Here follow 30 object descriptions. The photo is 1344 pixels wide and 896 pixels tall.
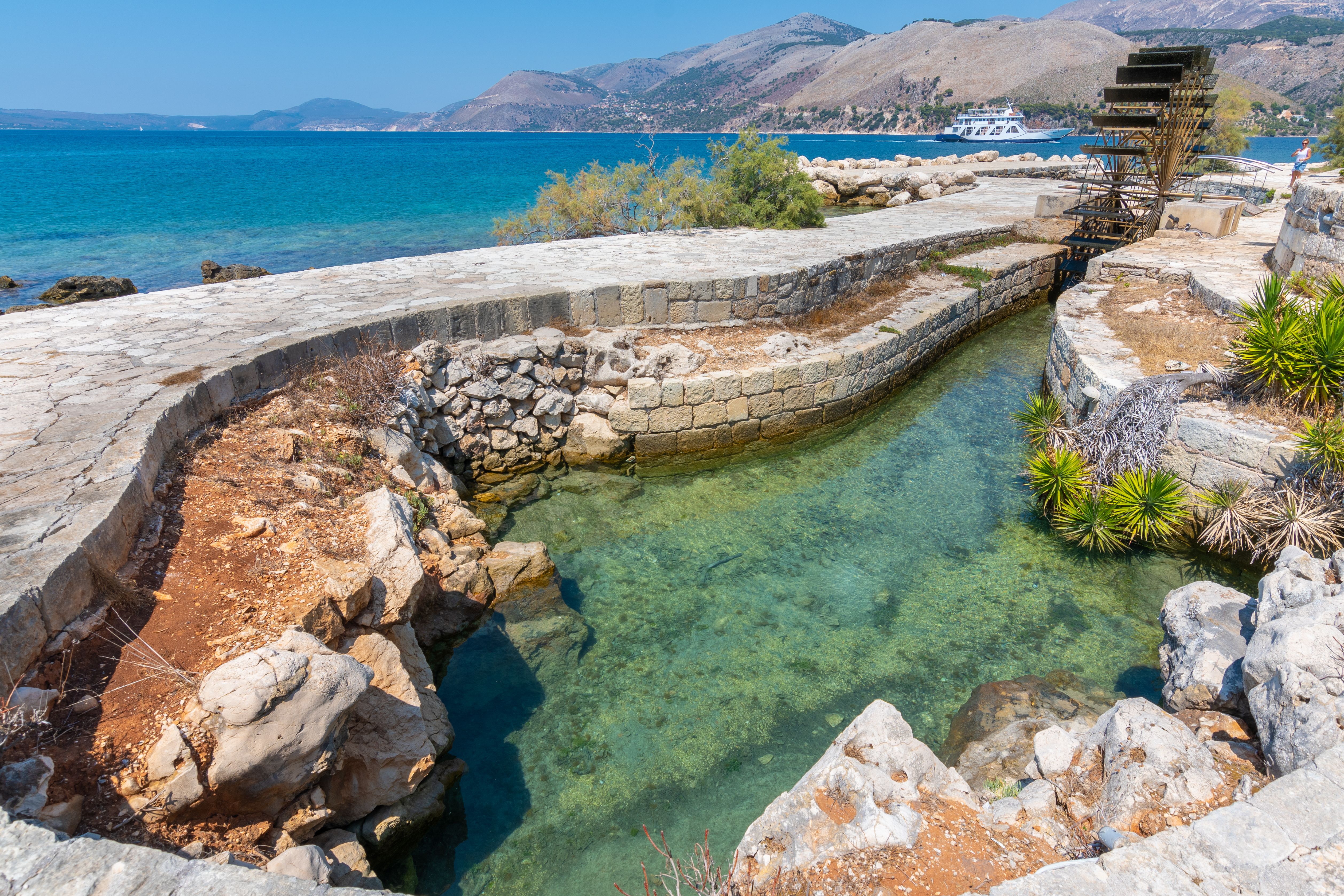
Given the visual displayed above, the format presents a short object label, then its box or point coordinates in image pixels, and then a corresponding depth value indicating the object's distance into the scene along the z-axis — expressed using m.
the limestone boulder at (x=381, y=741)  3.50
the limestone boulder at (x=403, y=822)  3.50
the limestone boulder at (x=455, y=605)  5.03
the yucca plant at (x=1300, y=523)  5.22
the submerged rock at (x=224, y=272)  14.77
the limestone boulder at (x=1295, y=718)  2.57
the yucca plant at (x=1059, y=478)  6.43
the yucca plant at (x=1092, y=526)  6.11
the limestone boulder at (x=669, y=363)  8.04
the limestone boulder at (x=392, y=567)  4.12
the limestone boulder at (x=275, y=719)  2.77
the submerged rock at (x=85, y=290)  13.47
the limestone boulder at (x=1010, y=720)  3.87
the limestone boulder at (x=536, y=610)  5.04
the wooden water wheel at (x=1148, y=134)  14.04
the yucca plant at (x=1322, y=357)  5.61
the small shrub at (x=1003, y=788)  3.33
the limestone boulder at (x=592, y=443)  7.90
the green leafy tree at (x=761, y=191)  13.21
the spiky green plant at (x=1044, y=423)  7.17
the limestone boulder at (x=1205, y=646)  3.61
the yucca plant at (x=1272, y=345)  5.84
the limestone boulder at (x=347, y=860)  3.15
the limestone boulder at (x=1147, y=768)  2.66
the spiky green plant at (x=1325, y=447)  5.18
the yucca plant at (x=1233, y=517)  5.61
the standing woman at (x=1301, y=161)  16.08
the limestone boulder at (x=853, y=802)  2.64
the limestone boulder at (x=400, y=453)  6.02
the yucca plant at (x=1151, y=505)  5.96
